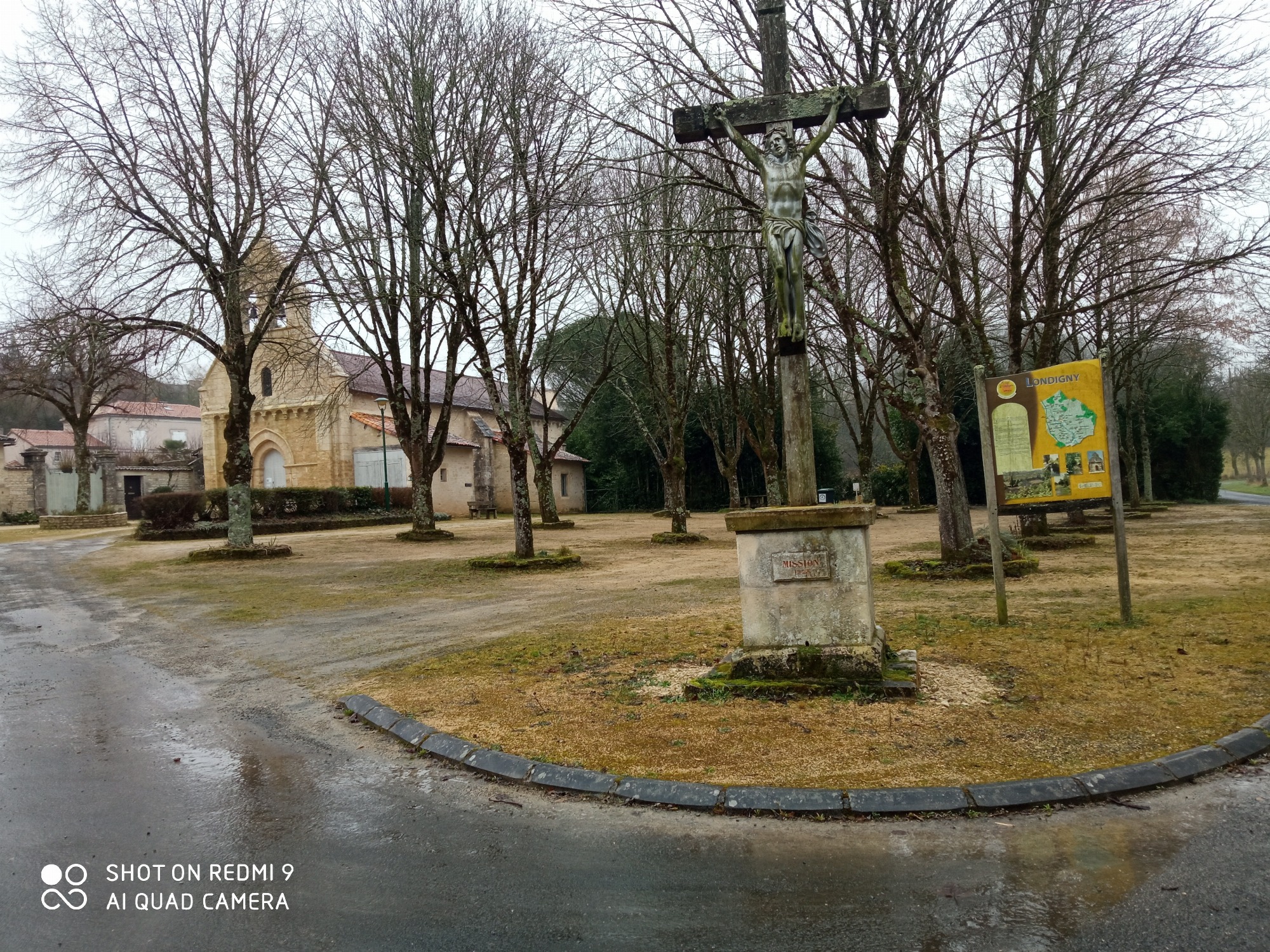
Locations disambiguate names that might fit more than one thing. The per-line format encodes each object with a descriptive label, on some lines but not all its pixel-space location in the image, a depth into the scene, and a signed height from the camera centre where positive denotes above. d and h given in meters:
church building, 39.69 +3.52
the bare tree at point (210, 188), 16.95 +6.99
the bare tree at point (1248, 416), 45.11 +2.75
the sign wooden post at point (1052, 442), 7.84 +0.30
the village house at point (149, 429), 65.50 +7.49
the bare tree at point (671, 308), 19.83 +5.37
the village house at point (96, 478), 43.52 +2.50
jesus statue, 6.25 +2.10
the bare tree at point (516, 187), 15.01 +5.97
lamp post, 34.49 +2.71
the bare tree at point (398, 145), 15.27 +7.11
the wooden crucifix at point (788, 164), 6.27 +2.51
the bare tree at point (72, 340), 15.85 +3.66
